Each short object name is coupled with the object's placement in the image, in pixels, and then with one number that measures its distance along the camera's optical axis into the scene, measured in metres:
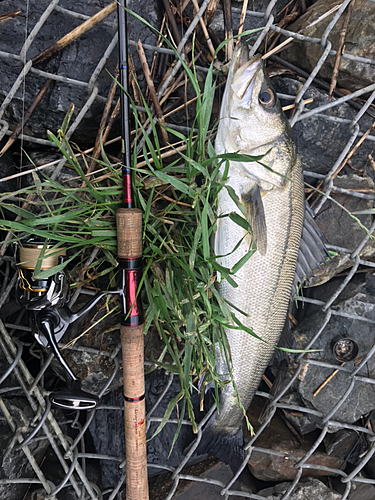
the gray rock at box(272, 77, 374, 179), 0.57
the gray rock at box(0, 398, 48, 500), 0.54
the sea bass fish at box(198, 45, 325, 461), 0.48
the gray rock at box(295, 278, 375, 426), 0.61
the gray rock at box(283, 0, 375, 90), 0.54
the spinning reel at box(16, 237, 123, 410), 0.45
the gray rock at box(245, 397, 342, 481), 0.63
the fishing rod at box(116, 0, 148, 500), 0.44
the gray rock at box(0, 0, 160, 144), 0.49
